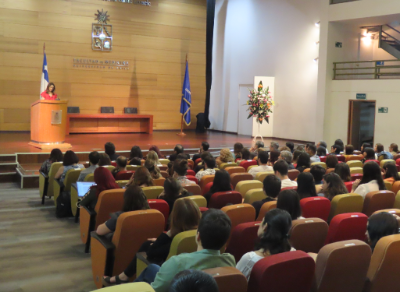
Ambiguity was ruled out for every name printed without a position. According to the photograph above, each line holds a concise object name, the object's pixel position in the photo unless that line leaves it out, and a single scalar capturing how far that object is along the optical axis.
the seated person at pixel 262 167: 5.83
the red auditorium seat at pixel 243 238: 3.00
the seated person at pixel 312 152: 7.11
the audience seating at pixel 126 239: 3.19
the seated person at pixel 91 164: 5.30
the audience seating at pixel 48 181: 6.15
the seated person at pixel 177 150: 6.82
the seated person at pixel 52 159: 6.44
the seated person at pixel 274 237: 2.37
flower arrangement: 12.77
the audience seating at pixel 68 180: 5.55
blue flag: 14.51
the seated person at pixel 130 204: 3.36
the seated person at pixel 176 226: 2.72
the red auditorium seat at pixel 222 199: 4.16
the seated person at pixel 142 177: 4.41
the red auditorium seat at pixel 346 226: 3.11
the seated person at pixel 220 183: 4.34
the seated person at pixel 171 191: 3.88
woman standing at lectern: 9.46
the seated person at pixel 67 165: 5.86
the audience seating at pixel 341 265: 2.35
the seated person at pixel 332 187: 4.05
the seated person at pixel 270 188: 3.79
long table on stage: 13.27
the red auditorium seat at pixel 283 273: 2.12
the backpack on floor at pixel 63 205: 5.58
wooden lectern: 9.19
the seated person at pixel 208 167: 5.54
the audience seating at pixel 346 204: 3.84
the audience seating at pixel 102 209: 4.10
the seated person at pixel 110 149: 6.72
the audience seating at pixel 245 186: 4.71
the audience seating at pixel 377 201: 4.06
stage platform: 8.06
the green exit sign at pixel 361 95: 11.76
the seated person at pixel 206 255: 2.10
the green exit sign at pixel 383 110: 11.34
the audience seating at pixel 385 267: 2.46
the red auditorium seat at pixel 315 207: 3.64
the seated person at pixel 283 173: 4.66
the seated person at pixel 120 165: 5.39
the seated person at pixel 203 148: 7.31
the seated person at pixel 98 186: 4.24
